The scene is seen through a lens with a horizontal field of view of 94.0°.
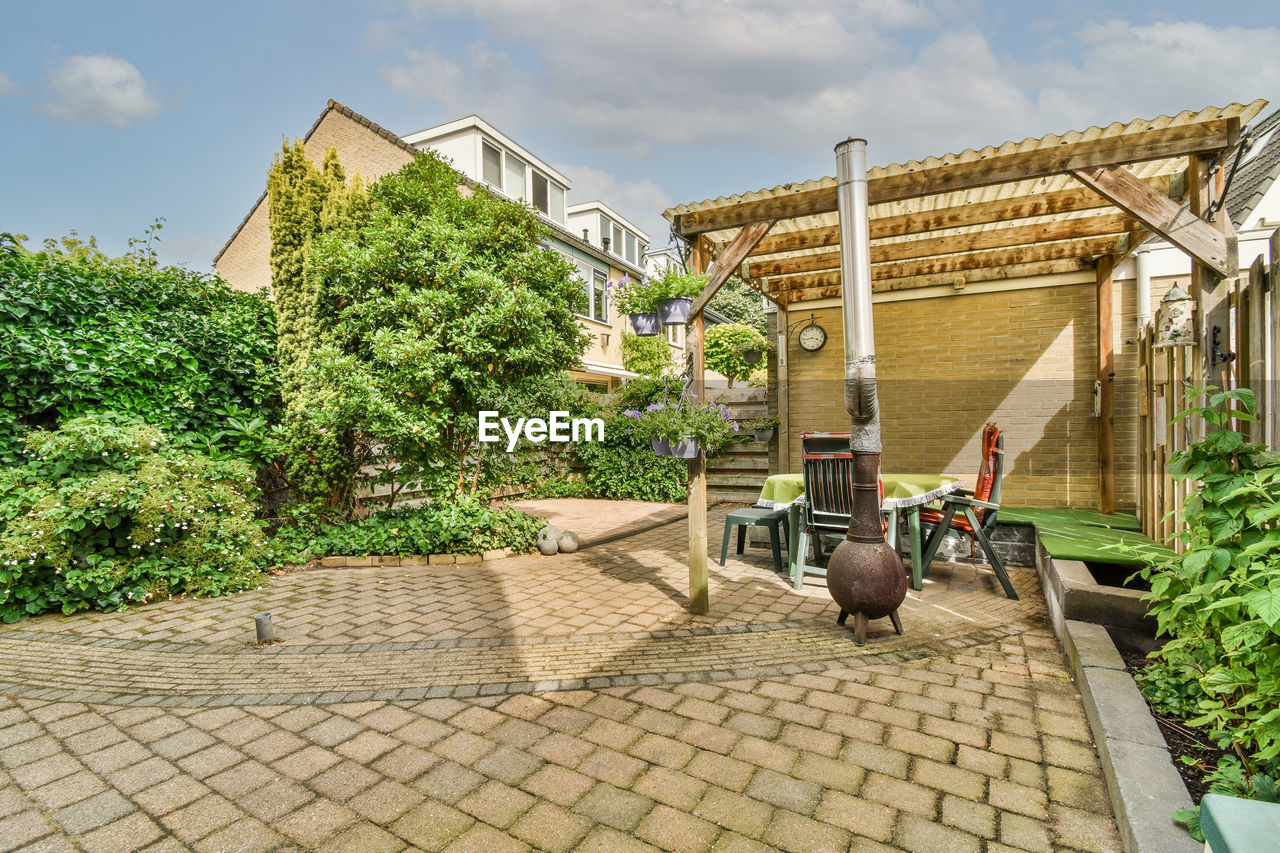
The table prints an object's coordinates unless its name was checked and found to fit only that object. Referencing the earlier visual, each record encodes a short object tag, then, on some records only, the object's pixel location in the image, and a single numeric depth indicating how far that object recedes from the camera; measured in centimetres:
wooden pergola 347
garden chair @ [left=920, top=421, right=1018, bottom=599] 439
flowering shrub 403
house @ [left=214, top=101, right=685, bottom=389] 1483
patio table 452
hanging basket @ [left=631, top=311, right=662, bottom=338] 452
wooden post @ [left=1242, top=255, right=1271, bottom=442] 267
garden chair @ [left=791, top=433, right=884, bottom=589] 443
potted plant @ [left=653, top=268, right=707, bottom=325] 434
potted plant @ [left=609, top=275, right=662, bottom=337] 446
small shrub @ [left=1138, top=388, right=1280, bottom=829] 174
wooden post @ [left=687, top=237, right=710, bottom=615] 399
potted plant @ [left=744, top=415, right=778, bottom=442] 889
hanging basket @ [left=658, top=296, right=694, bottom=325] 436
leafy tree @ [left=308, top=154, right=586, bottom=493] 538
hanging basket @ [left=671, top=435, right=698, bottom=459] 395
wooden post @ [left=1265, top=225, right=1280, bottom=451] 252
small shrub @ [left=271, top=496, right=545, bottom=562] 571
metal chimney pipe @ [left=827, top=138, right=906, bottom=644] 326
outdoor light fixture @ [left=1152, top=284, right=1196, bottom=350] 375
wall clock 811
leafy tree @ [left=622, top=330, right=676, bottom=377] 1708
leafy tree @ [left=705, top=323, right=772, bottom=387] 1809
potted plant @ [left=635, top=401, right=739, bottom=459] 390
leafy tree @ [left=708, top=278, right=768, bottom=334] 3194
